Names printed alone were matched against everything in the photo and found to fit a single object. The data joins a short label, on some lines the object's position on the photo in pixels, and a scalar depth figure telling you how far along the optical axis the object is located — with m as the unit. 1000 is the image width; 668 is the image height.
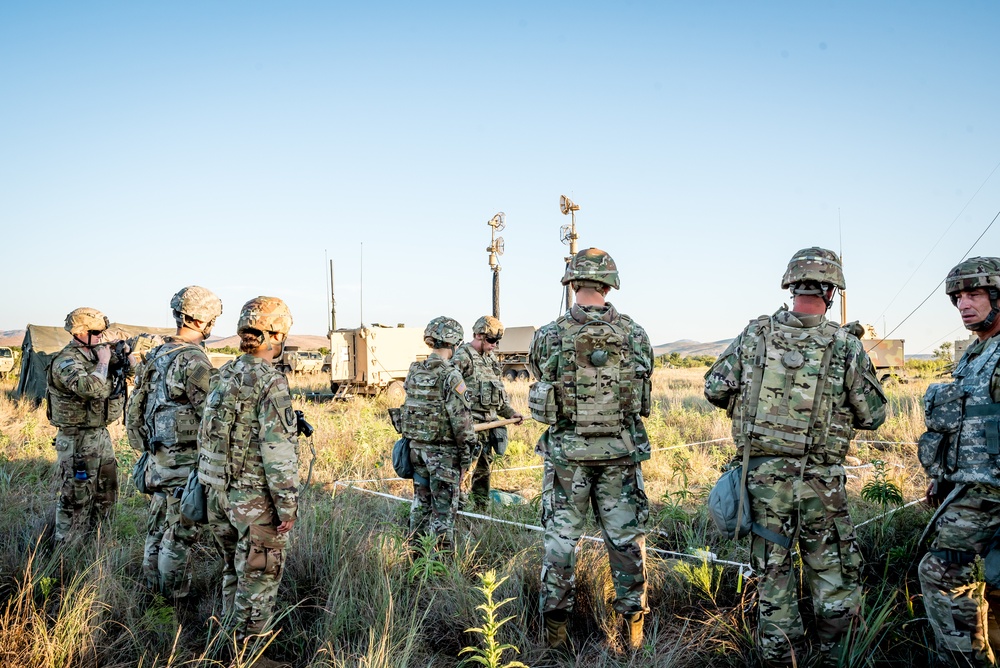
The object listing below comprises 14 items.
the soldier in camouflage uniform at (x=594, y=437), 3.46
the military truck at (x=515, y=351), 26.25
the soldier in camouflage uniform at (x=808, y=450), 2.96
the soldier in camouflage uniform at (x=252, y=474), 3.04
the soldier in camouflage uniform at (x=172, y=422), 3.79
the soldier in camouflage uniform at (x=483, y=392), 6.11
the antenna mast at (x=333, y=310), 23.72
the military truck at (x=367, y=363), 16.14
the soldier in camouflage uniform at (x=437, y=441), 4.87
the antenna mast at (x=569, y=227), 20.41
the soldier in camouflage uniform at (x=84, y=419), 4.93
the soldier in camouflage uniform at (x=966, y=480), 2.65
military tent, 13.38
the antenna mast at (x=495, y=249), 24.38
